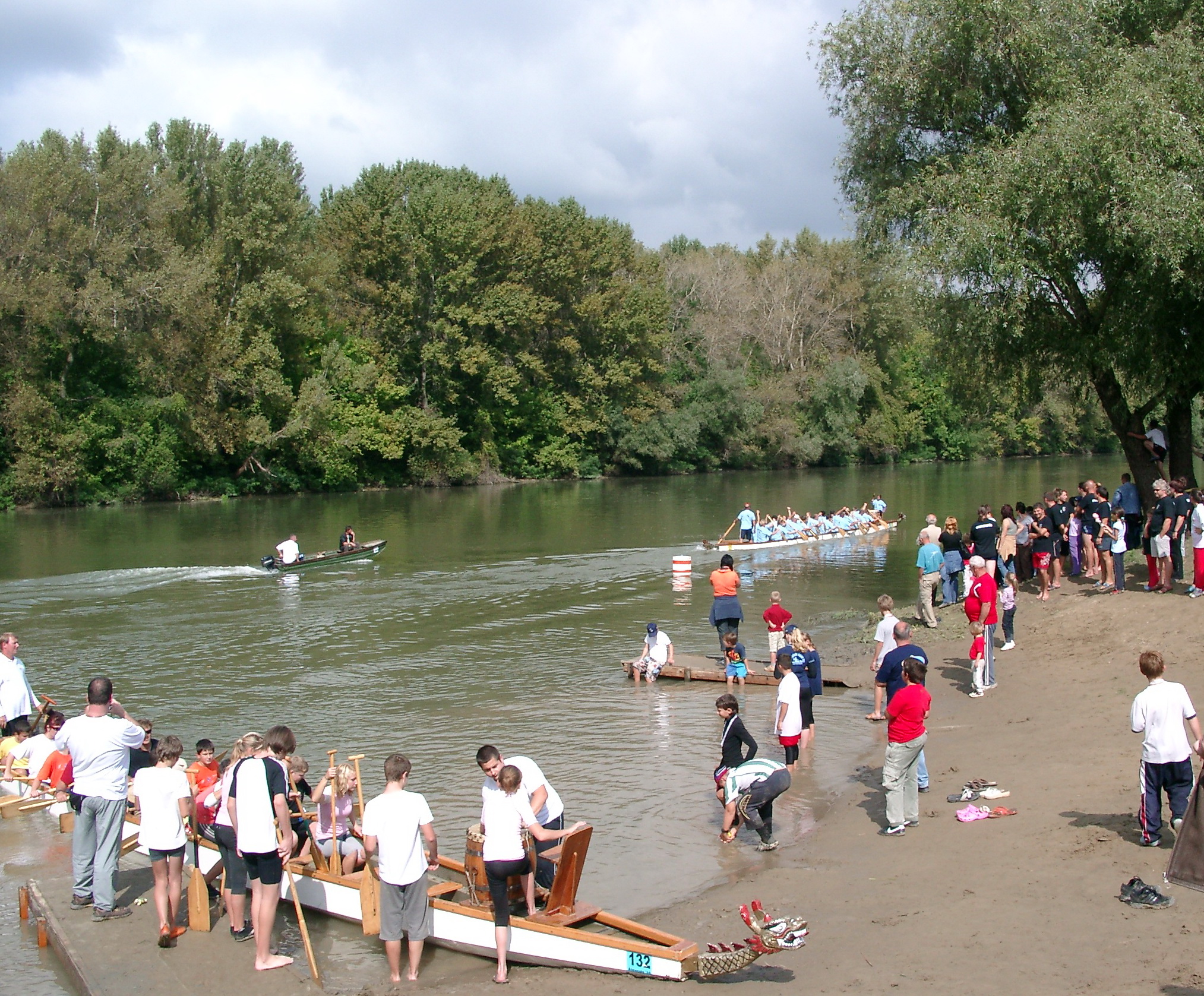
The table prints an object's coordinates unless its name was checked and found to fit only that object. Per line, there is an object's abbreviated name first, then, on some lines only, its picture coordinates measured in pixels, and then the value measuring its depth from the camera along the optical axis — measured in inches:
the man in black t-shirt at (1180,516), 613.9
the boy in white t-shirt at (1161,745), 320.5
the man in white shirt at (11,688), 503.5
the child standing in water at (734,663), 642.8
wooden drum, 327.6
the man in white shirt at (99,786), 331.6
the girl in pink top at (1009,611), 623.8
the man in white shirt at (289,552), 1193.4
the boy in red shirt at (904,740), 376.8
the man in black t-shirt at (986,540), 693.3
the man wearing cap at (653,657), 676.1
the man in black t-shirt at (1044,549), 719.1
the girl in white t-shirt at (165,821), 320.2
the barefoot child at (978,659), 567.8
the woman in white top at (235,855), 313.4
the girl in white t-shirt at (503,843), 302.8
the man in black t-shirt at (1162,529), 620.7
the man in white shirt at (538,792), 308.8
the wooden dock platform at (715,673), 641.6
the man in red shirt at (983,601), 557.6
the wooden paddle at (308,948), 310.0
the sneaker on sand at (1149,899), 287.6
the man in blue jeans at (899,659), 459.2
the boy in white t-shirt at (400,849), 293.0
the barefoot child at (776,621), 635.5
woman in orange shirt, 695.1
